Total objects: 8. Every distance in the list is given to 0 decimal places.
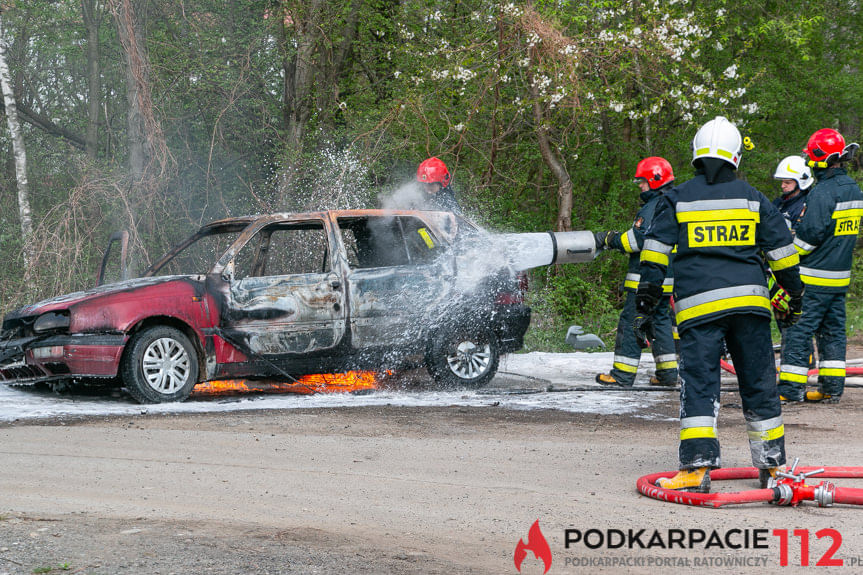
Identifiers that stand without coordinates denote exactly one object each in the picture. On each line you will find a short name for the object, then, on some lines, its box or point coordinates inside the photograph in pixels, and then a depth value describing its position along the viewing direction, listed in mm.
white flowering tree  29703
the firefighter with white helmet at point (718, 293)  10039
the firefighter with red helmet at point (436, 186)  20891
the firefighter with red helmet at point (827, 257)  16875
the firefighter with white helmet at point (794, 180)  17812
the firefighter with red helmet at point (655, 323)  18672
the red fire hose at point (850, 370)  20297
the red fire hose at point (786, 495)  9352
